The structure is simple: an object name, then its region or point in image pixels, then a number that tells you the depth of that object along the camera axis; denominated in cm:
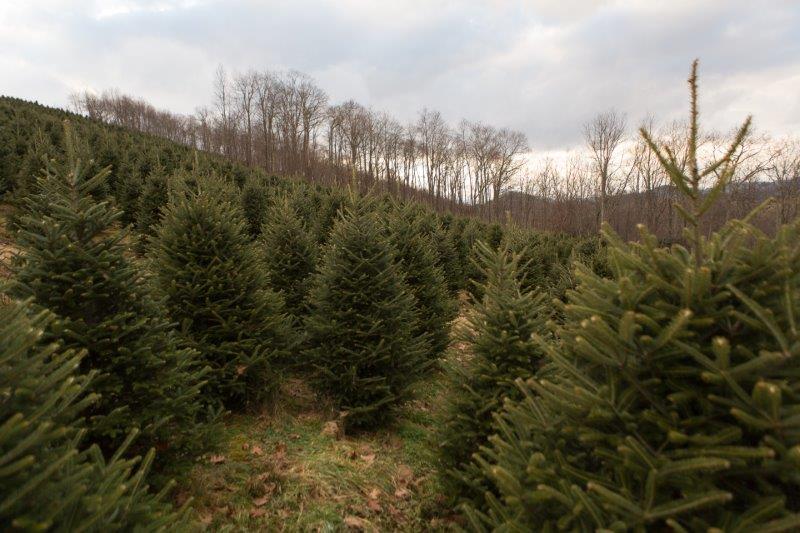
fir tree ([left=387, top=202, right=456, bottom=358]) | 875
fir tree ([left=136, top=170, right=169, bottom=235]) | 1310
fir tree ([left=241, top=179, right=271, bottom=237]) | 1475
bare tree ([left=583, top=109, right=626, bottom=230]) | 4812
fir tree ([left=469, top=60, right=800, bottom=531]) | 152
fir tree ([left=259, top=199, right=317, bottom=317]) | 829
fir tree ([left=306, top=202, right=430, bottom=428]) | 578
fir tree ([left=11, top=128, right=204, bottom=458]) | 324
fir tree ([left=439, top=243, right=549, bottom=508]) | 380
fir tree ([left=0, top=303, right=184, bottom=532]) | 147
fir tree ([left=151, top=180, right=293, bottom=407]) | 522
